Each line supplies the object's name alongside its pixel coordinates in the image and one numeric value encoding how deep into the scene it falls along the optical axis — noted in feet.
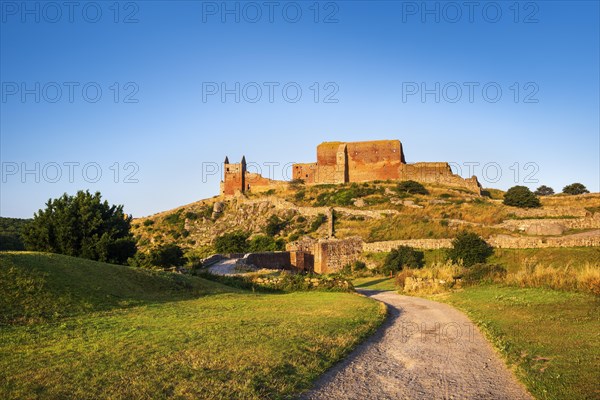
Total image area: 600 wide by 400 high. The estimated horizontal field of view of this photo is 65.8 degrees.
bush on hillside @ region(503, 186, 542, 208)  152.87
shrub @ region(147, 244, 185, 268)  86.43
